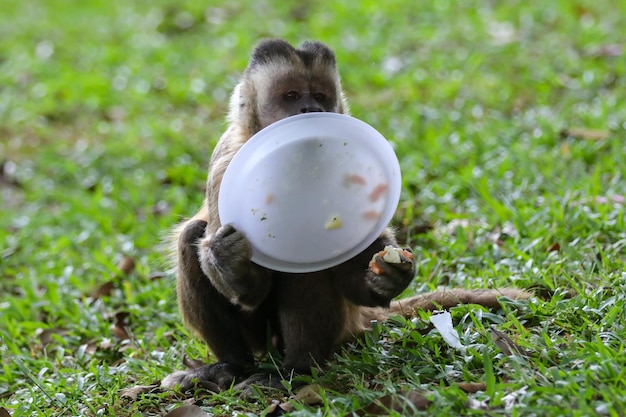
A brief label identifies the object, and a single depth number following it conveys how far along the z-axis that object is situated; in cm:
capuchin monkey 396
